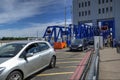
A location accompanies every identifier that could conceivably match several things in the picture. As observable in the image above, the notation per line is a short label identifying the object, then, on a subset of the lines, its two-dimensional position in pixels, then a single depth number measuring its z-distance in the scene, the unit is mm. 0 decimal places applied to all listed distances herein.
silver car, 2699
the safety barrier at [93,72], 1763
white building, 23785
